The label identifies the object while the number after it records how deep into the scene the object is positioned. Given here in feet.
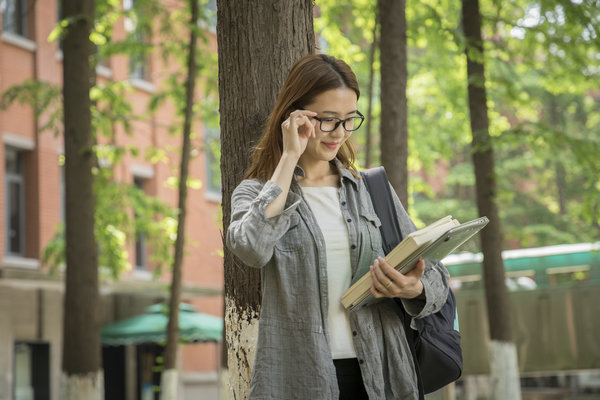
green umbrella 61.31
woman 10.01
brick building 59.77
